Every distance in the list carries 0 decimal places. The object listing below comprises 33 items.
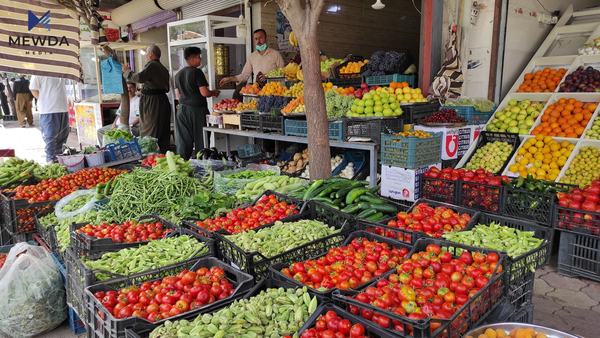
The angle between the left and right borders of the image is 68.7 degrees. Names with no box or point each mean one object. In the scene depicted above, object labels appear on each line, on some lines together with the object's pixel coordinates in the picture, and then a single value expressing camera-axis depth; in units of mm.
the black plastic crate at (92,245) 3068
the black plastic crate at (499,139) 5465
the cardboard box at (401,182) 4898
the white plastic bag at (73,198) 3996
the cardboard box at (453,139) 5410
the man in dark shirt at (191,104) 7770
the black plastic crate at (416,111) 5617
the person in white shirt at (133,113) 9797
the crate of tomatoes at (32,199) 4309
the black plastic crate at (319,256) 2138
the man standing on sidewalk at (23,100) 16927
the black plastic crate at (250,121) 6861
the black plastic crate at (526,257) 2329
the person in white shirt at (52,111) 7352
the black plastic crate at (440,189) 4534
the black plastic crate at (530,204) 3930
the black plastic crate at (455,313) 1780
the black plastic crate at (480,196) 4273
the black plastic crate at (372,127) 5355
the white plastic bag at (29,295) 3152
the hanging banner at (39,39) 4703
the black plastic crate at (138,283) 2059
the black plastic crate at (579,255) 3684
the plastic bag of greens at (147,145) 6754
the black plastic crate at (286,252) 2602
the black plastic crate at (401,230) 2846
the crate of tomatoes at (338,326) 1878
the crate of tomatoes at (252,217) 3299
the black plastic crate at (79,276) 2510
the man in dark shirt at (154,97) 7973
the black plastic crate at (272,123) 6410
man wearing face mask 8391
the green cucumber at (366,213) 3539
